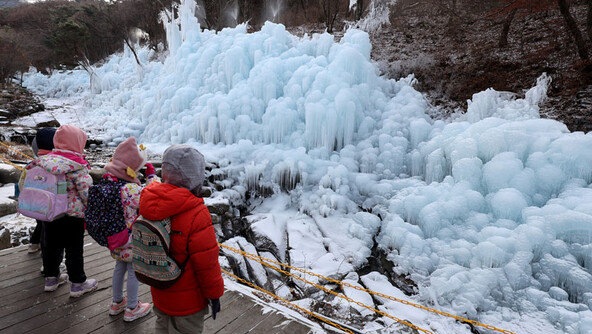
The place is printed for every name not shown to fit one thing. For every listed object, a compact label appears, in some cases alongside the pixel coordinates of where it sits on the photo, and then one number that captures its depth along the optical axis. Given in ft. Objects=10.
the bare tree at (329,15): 48.40
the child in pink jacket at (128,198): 7.46
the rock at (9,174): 19.87
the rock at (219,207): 21.03
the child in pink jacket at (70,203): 8.41
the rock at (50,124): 41.59
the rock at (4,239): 13.75
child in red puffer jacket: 5.35
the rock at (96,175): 20.45
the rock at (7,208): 15.98
